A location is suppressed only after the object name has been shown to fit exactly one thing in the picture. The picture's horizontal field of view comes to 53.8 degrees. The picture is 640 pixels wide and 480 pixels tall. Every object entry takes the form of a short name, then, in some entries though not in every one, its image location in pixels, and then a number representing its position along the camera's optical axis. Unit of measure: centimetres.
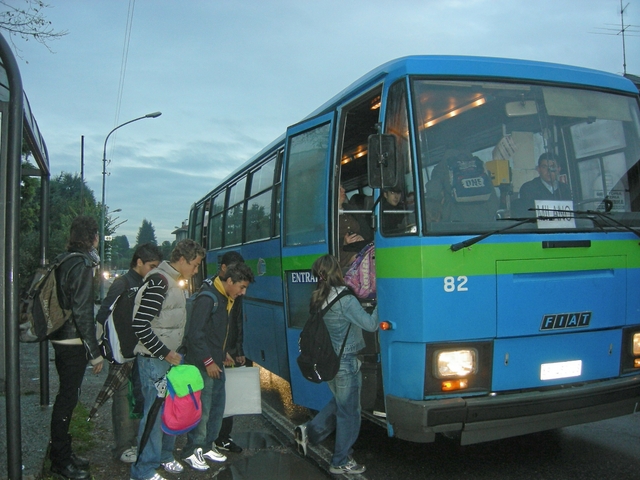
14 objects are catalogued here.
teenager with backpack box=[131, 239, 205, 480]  497
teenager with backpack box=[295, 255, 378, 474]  533
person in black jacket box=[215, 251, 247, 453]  611
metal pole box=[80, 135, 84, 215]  3604
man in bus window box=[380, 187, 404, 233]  497
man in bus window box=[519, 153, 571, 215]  502
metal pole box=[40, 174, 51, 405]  738
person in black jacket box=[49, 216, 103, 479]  512
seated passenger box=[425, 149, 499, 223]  484
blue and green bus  469
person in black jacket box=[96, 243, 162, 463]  585
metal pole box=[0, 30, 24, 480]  448
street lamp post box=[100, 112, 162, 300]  2992
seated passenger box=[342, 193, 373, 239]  643
